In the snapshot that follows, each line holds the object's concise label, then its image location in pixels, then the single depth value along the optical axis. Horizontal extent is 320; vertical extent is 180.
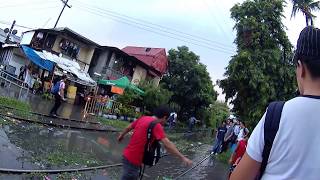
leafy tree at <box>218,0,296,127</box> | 11.82
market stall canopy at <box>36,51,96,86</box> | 18.34
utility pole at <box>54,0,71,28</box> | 26.49
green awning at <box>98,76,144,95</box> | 19.44
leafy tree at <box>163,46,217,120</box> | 26.57
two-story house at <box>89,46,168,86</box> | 24.35
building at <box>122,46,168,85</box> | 27.06
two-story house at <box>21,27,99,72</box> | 22.22
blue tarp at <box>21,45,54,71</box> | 18.05
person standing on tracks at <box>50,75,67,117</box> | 10.94
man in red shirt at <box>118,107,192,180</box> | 3.88
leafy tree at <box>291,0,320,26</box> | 8.75
